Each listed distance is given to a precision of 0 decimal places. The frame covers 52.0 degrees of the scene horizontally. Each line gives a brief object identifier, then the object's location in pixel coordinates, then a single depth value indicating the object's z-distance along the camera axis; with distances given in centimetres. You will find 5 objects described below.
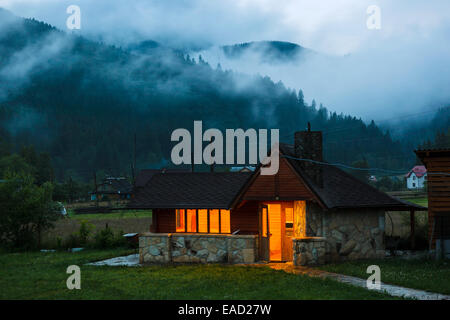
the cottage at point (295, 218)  1839
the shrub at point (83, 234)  2605
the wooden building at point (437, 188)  1878
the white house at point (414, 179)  11225
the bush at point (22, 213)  2570
